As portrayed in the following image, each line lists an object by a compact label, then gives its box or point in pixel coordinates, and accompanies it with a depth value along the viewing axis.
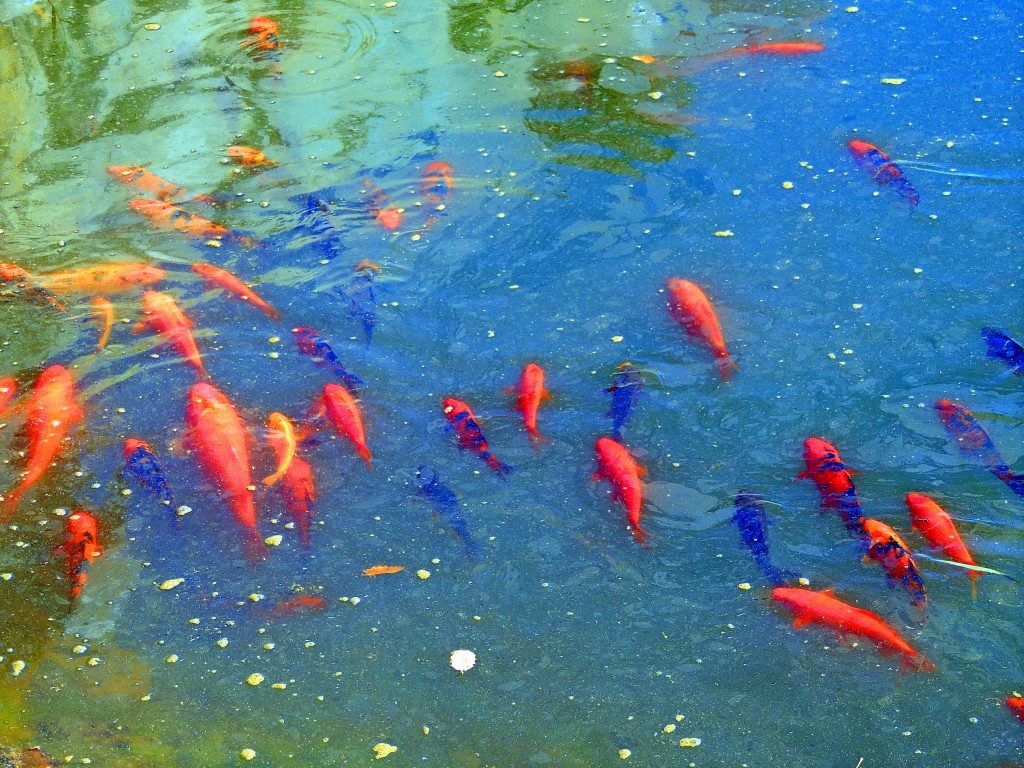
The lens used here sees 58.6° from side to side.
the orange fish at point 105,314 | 6.29
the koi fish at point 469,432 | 5.26
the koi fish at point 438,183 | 7.28
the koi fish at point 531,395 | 5.46
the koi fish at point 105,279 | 6.66
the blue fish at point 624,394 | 5.48
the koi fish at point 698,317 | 5.84
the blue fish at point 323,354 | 5.86
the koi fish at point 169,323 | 6.16
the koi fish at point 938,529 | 4.61
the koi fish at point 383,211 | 7.04
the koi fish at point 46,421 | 5.31
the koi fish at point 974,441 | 4.99
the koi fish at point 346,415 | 5.42
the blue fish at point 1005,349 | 5.58
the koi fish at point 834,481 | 4.86
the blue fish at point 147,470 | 5.21
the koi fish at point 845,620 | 4.26
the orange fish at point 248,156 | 7.85
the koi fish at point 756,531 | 4.63
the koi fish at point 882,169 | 6.82
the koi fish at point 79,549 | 4.77
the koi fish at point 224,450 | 5.14
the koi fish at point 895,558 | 4.51
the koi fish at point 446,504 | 4.86
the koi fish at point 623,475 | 4.94
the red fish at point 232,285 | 6.44
